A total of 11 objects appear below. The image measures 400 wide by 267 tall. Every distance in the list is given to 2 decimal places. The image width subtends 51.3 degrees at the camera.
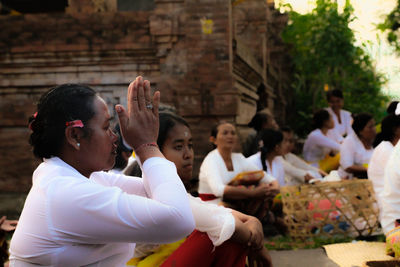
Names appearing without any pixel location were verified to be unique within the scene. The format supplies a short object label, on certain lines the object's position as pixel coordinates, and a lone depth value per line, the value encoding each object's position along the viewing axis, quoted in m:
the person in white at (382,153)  3.68
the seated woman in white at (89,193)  1.33
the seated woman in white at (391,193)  3.05
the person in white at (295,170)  5.32
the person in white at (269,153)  5.01
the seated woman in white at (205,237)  2.06
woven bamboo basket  4.04
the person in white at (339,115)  7.17
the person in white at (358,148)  5.05
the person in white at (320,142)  6.39
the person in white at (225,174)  3.96
